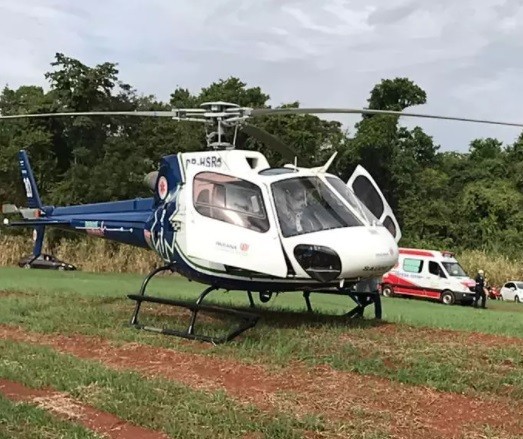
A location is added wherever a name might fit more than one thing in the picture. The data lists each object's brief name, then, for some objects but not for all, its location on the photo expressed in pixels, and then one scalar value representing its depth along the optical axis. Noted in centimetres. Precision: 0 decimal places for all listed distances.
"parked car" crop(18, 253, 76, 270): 3716
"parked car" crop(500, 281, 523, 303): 3484
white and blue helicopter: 832
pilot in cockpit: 845
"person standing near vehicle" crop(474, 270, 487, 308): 2952
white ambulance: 3166
